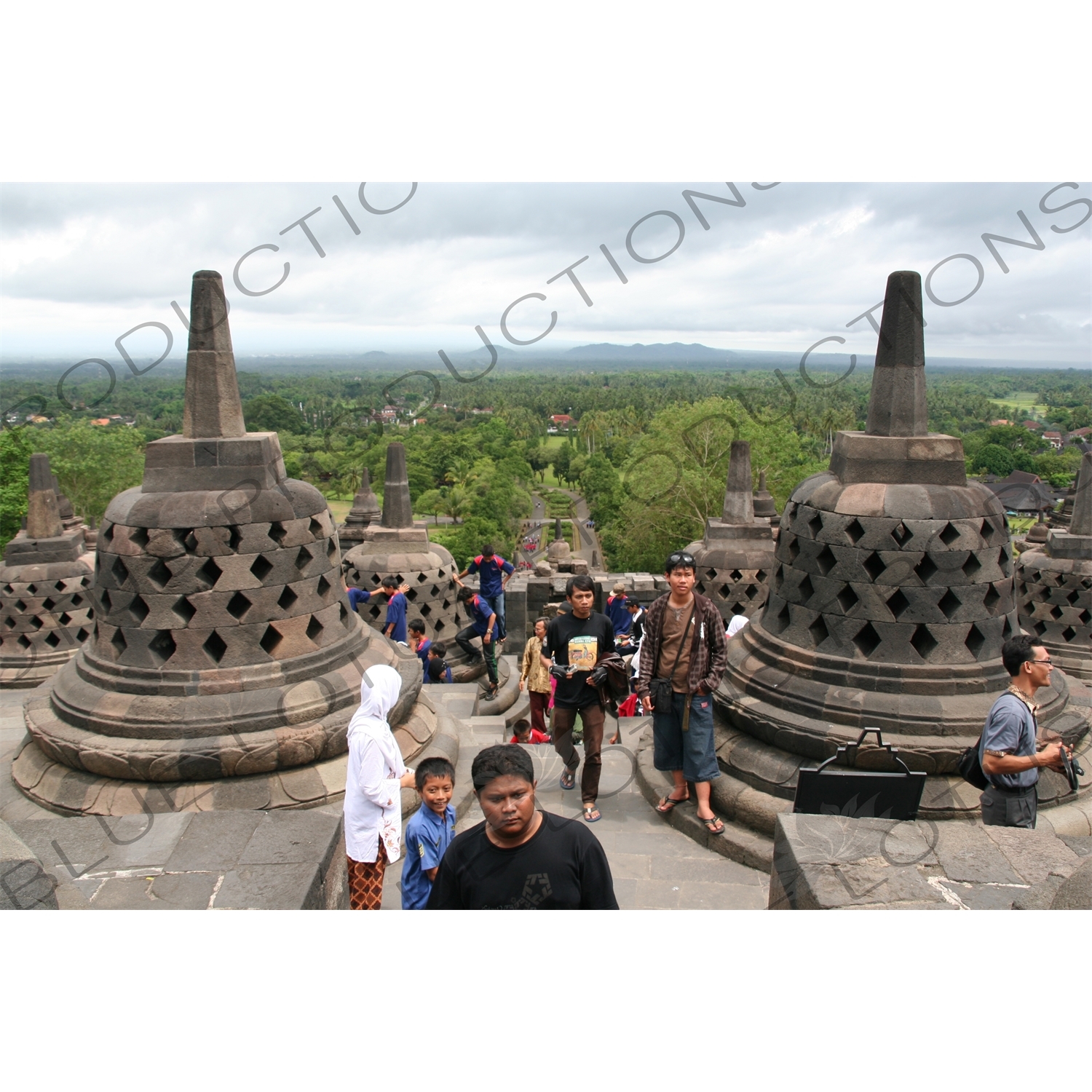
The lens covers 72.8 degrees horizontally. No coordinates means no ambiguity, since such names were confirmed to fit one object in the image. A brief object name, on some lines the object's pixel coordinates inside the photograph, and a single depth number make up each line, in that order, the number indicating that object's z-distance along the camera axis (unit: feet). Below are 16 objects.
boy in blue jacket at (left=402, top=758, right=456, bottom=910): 9.76
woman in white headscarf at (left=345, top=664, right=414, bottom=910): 10.98
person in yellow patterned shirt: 20.29
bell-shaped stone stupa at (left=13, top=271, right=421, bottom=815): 14.83
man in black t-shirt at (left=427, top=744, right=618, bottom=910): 7.28
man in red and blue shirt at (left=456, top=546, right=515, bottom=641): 30.86
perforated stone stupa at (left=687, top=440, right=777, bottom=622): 34.78
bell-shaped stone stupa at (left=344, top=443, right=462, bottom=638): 35.50
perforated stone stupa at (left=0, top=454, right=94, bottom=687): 32.32
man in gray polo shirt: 10.88
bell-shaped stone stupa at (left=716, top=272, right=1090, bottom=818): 14.56
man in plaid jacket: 14.07
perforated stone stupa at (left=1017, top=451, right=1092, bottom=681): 32.17
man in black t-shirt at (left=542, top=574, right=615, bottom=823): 15.15
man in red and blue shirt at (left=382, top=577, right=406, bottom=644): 27.61
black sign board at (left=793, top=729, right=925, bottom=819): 11.94
